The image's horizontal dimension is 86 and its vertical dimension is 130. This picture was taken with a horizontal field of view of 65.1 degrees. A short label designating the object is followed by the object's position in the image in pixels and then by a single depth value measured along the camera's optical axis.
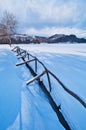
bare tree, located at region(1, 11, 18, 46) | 14.51
